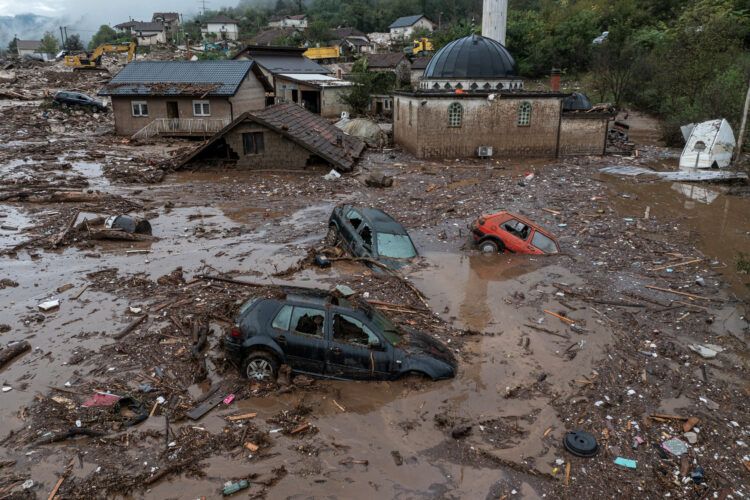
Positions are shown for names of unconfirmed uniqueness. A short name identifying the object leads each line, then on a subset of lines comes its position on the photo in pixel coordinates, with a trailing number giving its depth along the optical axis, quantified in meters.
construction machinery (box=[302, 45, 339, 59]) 67.06
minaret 37.44
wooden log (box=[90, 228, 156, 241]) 13.21
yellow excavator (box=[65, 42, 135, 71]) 49.22
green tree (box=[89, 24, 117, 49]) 92.39
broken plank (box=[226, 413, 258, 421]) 6.57
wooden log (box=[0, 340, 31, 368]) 7.66
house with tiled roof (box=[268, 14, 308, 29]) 98.56
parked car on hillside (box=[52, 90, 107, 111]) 34.97
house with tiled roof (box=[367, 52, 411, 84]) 55.59
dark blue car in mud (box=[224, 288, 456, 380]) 7.20
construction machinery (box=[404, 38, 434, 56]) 68.56
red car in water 12.83
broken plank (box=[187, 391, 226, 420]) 6.57
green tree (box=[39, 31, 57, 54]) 85.15
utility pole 22.70
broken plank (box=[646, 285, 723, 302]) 10.66
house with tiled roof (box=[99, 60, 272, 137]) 29.91
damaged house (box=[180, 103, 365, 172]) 22.08
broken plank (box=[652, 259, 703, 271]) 12.27
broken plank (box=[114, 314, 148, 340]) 8.45
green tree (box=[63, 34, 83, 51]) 72.94
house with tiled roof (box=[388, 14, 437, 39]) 86.62
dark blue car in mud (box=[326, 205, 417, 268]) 11.74
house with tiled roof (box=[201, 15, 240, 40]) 93.75
